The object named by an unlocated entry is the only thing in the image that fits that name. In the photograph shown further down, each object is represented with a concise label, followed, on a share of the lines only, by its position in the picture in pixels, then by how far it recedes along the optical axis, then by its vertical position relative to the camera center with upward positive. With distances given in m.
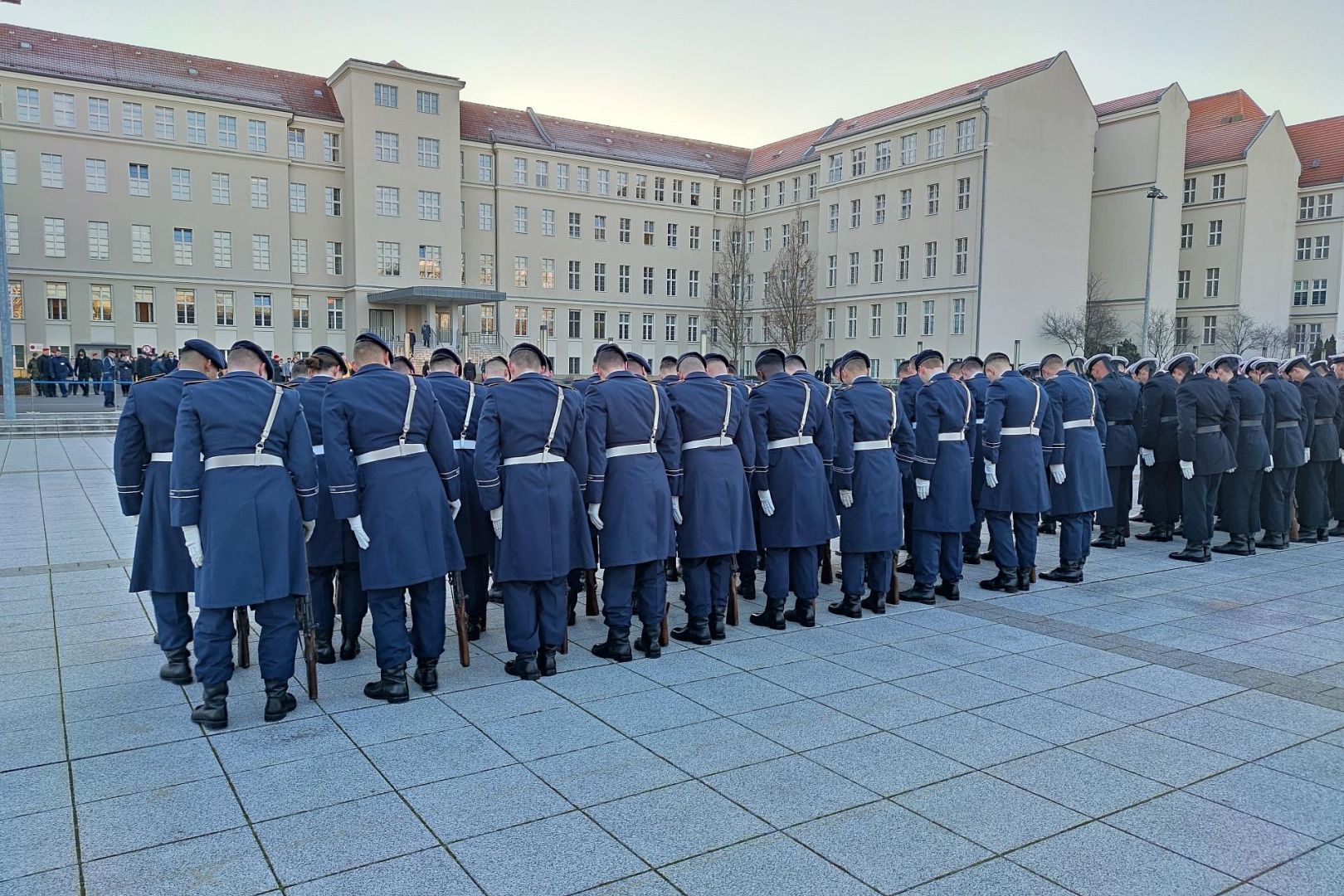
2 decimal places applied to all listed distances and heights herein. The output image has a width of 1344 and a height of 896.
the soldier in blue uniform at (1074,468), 8.78 -0.92
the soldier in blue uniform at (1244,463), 10.27 -1.00
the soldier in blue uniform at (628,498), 6.22 -0.88
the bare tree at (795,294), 54.06 +4.53
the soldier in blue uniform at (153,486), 5.54 -0.72
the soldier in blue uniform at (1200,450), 9.82 -0.83
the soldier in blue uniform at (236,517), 4.93 -0.81
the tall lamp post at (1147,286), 38.34 +3.84
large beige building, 44.22 +8.52
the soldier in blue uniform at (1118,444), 10.86 -0.84
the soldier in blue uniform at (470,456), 6.74 -0.68
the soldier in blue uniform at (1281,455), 10.72 -0.94
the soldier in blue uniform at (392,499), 5.38 -0.78
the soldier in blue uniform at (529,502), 5.77 -0.84
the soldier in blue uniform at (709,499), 6.70 -0.94
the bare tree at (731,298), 61.09 +4.82
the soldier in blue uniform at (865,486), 7.48 -0.94
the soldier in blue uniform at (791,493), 7.11 -0.95
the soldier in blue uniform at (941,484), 7.99 -0.97
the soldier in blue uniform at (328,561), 6.08 -1.27
